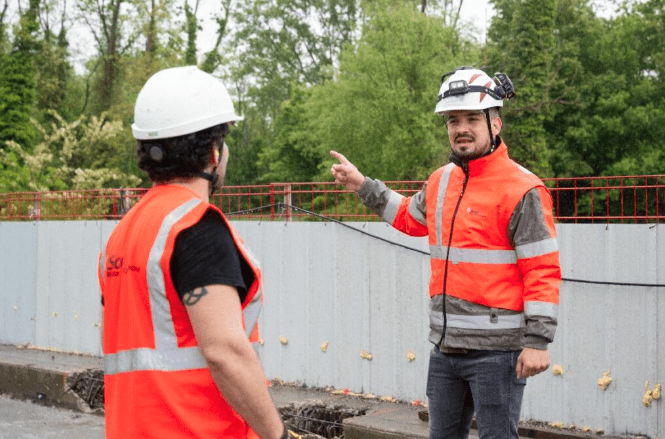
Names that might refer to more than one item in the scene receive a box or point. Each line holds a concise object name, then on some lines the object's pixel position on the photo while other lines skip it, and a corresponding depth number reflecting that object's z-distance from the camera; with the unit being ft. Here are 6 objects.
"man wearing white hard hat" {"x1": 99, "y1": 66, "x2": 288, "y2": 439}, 7.03
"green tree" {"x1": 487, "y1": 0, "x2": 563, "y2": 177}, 134.82
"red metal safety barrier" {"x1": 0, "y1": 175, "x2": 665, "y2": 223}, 21.88
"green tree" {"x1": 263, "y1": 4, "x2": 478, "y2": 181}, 145.88
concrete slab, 20.76
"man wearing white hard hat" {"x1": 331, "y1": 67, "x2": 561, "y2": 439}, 12.37
